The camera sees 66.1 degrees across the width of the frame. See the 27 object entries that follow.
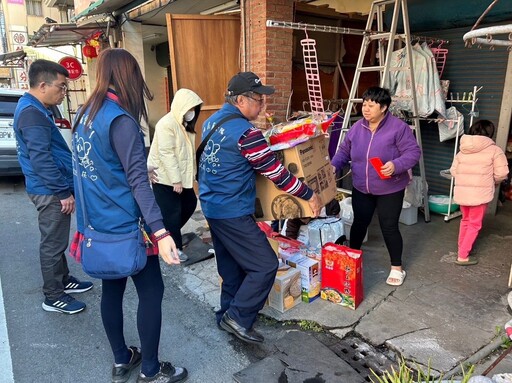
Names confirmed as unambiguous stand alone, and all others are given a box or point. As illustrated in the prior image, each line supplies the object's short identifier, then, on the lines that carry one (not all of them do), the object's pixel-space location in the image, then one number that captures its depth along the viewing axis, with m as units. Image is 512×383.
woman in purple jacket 3.29
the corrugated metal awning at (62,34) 8.76
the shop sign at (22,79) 20.39
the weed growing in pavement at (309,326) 2.99
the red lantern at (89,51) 9.47
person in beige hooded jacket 3.85
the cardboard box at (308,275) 3.23
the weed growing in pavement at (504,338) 2.71
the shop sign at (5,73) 29.17
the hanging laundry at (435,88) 4.77
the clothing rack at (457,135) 4.74
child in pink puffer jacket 3.70
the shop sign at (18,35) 24.34
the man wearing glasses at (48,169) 2.97
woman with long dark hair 1.95
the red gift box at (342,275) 3.10
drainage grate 2.57
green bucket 5.24
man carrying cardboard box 2.45
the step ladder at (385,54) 4.36
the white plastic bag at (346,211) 4.43
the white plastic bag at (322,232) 3.63
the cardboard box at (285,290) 3.10
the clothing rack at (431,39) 4.85
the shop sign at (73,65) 9.97
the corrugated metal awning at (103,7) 7.17
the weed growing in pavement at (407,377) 1.82
